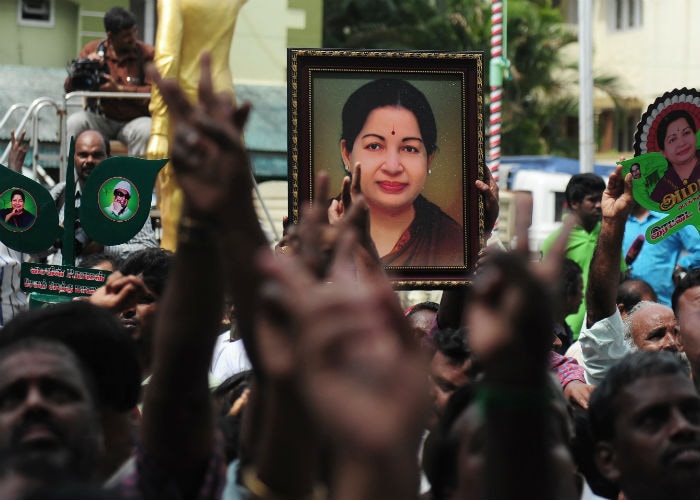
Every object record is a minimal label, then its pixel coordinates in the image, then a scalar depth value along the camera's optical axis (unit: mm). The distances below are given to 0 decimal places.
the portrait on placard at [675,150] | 5848
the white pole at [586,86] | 15461
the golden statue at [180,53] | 8742
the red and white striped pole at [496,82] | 9758
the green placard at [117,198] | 5816
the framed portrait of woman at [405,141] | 5254
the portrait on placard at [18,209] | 5863
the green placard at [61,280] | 5090
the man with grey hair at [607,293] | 5066
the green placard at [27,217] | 5848
